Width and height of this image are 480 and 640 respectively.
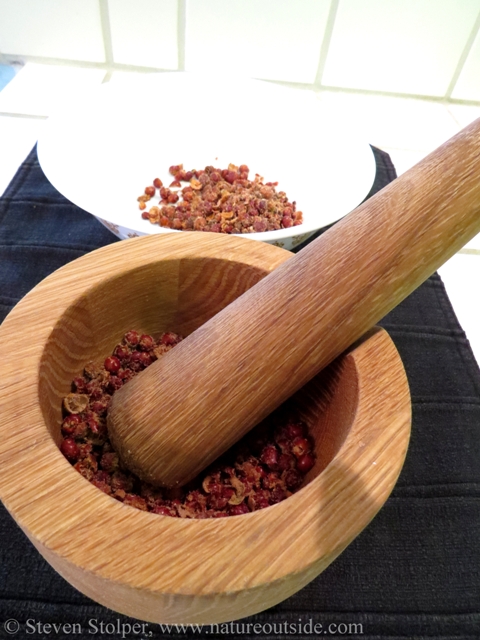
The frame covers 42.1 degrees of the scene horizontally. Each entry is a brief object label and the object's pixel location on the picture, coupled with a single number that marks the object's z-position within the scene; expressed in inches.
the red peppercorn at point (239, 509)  8.0
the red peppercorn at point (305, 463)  8.3
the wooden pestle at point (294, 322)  7.1
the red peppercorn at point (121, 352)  9.3
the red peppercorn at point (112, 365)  9.1
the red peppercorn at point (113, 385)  9.1
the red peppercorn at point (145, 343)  9.4
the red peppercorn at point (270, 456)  8.5
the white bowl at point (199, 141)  12.4
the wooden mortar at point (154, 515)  6.0
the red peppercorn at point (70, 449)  8.0
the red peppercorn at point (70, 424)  8.3
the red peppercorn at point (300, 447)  8.6
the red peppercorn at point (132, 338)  9.3
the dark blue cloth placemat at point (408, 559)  8.7
